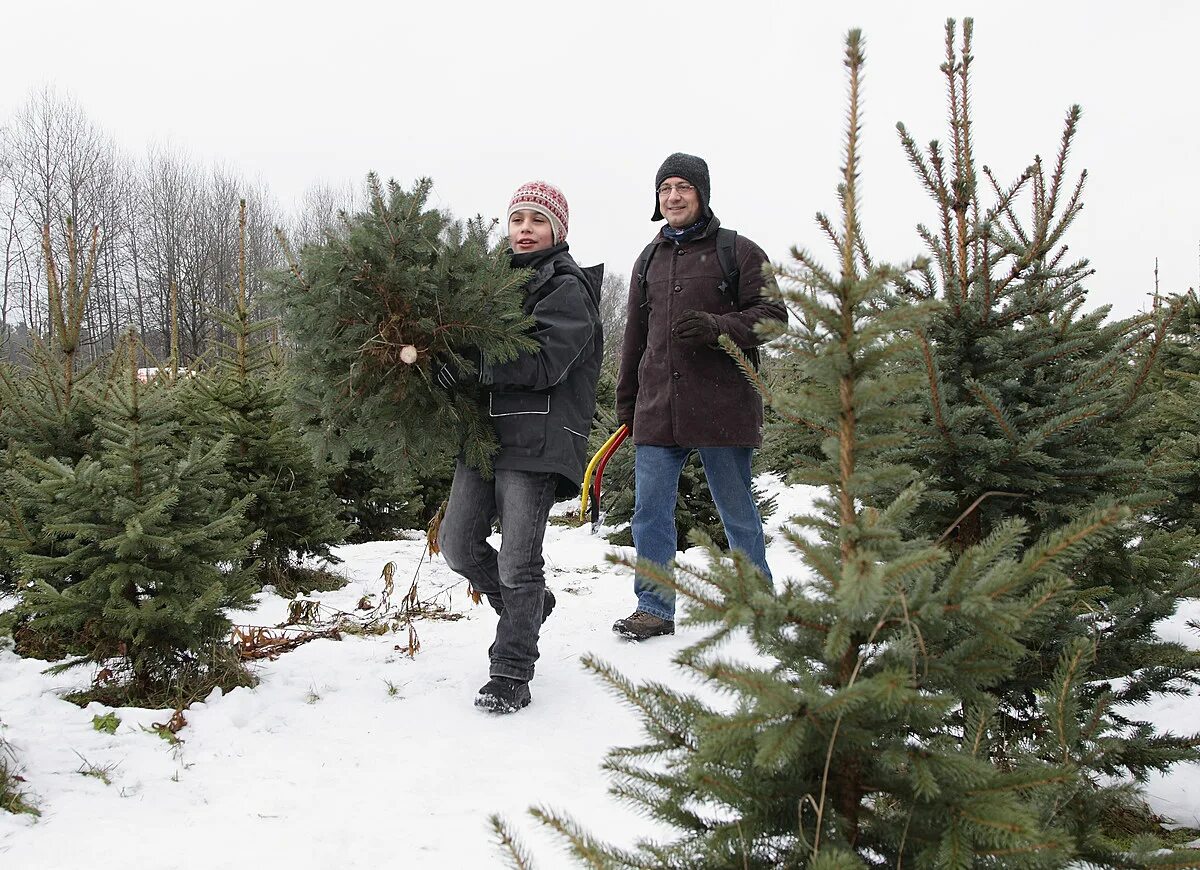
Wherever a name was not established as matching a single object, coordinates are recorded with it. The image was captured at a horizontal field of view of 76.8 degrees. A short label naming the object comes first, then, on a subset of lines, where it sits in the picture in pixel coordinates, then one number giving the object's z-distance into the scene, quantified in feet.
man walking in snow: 13.55
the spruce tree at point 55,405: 14.83
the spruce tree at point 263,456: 17.78
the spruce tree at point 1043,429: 8.65
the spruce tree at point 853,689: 4.47
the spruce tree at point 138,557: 10.96
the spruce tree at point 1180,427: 13.42
